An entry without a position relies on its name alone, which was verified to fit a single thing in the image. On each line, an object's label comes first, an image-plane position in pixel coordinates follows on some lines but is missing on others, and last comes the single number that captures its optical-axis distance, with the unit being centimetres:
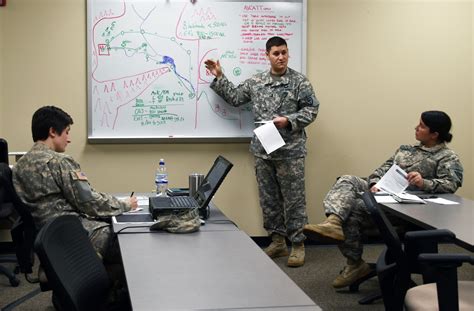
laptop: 293
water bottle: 379
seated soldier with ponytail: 376
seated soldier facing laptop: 295
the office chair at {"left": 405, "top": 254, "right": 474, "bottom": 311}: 205
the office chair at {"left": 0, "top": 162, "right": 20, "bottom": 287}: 376
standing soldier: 464
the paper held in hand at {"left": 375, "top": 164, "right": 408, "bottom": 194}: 354
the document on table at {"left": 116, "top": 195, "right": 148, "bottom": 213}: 329
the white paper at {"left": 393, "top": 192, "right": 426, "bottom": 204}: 341
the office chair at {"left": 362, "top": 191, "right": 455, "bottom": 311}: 247
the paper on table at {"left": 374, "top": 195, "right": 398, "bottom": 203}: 342
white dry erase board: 476
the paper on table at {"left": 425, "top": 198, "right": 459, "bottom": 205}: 340
